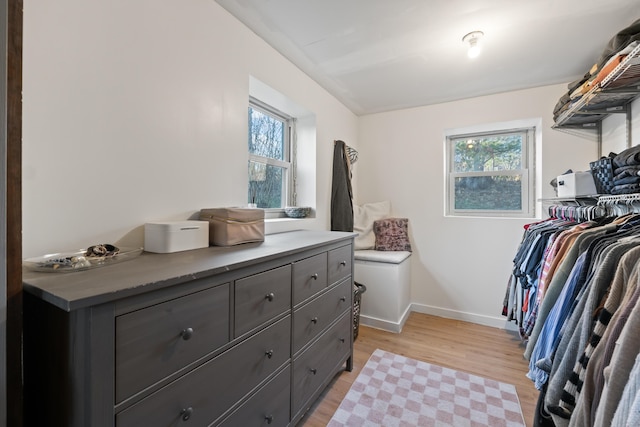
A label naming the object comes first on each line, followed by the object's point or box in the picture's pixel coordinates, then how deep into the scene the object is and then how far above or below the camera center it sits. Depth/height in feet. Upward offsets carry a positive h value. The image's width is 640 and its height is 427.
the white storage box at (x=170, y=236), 3.59 -0.33
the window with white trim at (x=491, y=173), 8.80 +1.36
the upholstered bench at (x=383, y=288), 8.25 -2.31
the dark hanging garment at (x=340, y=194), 8.64 +0.61
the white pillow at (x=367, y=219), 9.66 -0.21
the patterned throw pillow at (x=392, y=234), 9.51 -0.73
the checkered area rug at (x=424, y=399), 4.85 -3.65
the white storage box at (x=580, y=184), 5.87 +0.66
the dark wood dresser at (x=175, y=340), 2.02 -1.21
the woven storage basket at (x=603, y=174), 5.18 +0.79
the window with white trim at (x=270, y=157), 6.81 +1.52
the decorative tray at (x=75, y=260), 2.58 -0.49
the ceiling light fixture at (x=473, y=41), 5.48 +3.57
